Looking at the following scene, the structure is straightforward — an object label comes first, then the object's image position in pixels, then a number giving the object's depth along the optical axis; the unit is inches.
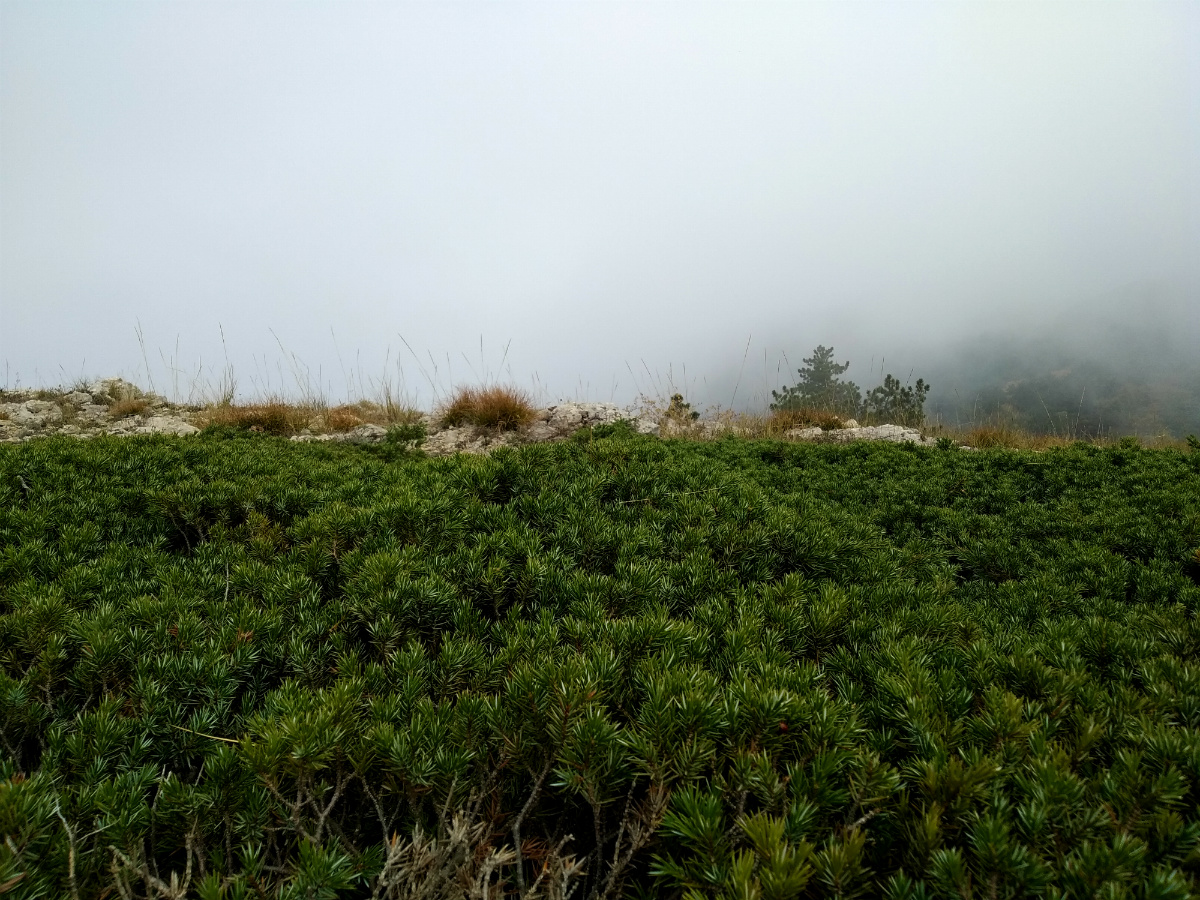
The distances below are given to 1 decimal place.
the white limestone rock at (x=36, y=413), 497.4
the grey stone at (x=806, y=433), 536.1
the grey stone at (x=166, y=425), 469.1
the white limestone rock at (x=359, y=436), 416.2
